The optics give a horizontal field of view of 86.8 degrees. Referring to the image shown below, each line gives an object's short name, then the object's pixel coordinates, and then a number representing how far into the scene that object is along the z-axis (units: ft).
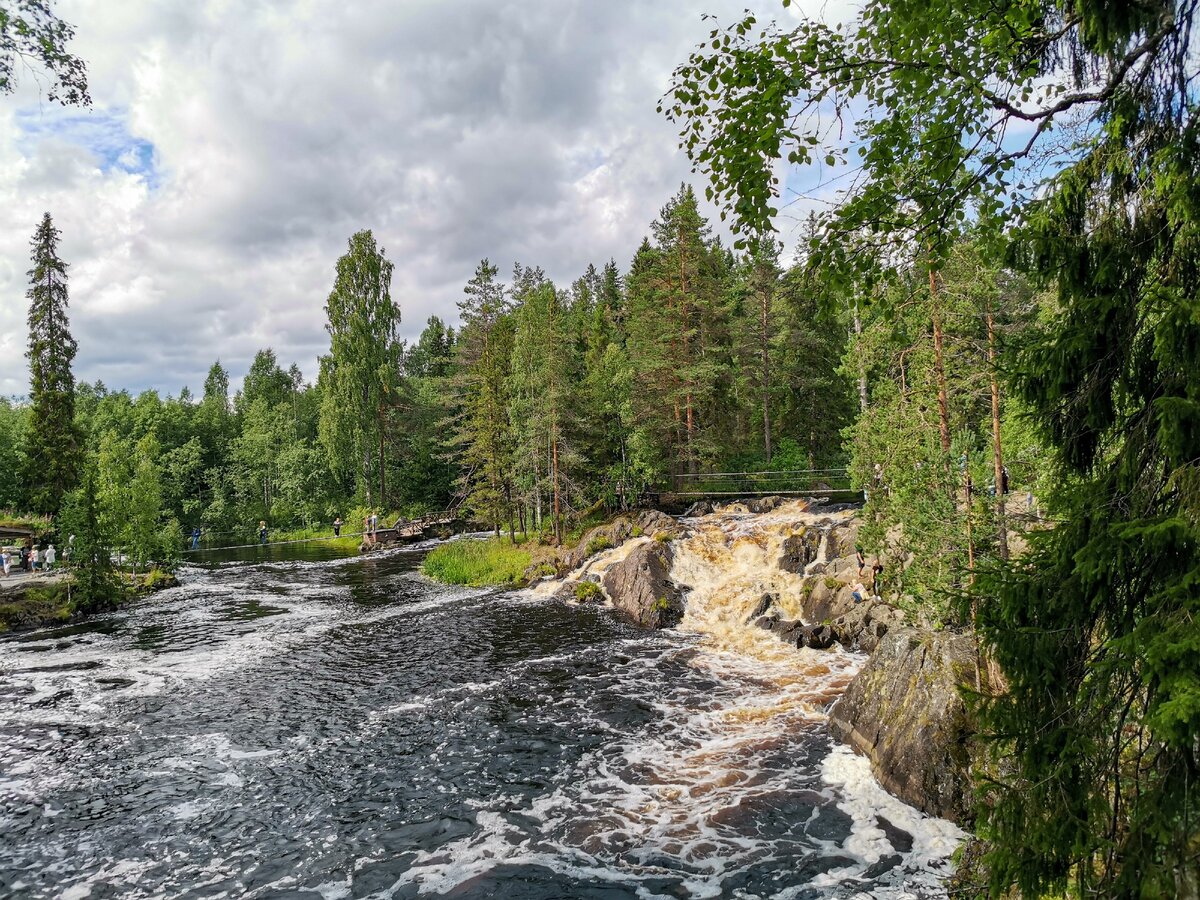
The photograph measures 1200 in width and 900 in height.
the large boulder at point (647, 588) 64.64
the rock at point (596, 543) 85.92
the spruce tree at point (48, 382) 128.67
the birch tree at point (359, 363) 153.79
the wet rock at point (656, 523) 81.05
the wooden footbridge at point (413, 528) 134.00
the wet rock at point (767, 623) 58.26
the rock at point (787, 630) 54.44
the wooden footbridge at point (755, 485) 100.83
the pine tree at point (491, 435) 106.83
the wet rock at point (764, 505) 92.27
